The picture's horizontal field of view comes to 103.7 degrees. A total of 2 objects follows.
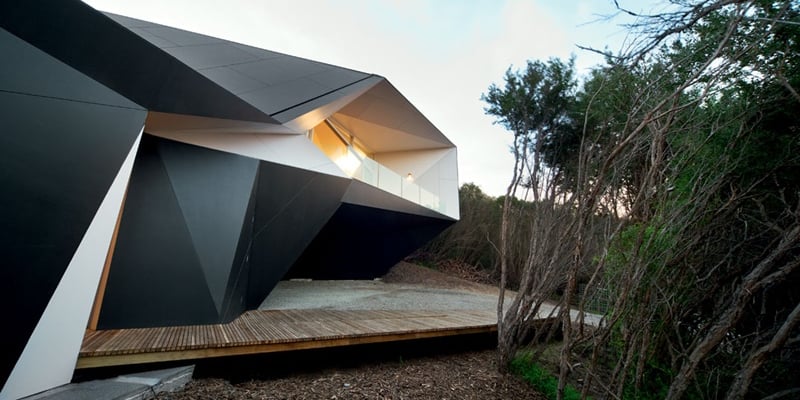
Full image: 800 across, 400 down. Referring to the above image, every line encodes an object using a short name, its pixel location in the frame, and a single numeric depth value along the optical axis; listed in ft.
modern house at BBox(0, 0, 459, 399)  7.22
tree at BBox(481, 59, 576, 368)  11.14
